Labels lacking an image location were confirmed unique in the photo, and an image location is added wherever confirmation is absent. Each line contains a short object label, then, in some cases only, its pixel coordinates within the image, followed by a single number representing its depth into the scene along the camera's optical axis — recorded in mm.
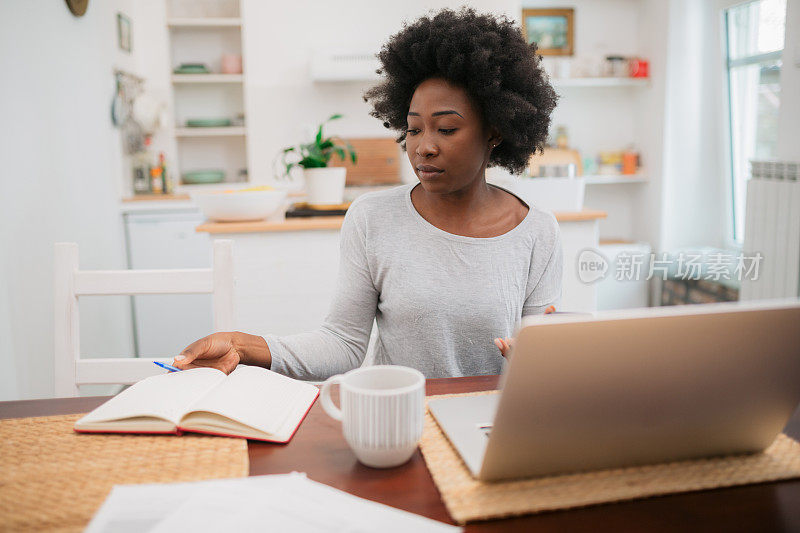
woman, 1178
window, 3244
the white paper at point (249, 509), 563
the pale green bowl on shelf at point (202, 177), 4258
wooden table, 598
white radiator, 2732
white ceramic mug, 668
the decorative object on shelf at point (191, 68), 4184
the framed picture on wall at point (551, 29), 4082
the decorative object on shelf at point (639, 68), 3980
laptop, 558
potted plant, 2391
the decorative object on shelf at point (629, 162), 4125
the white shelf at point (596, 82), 3955
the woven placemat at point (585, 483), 621
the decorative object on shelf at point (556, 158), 3992
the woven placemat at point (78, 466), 619
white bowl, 2205
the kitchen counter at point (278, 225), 2176
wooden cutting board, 4348
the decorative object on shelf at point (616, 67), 3986
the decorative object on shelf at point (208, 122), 4254
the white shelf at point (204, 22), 4109
